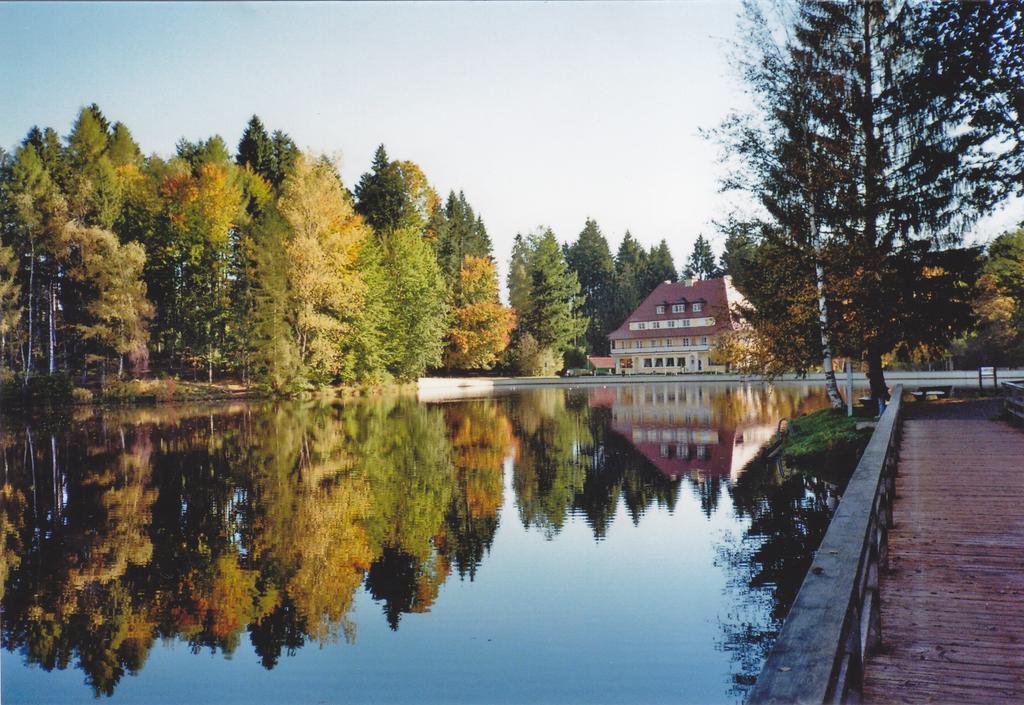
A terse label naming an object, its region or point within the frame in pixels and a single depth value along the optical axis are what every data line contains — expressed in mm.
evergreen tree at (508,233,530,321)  76562
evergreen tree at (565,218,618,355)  100688
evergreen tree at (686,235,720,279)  104625
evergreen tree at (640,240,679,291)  96312
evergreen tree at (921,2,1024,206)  11383
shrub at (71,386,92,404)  38250
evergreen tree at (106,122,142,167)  60719
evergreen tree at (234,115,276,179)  60344
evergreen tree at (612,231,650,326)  92312
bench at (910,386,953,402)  24125
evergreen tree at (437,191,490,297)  66125
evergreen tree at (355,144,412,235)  57156
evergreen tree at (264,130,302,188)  60750
